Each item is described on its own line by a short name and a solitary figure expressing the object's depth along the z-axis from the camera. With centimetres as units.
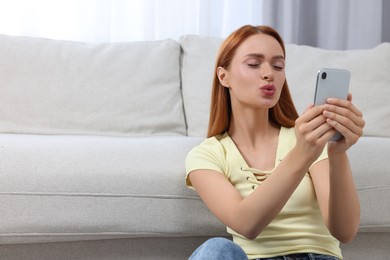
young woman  188
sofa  231
